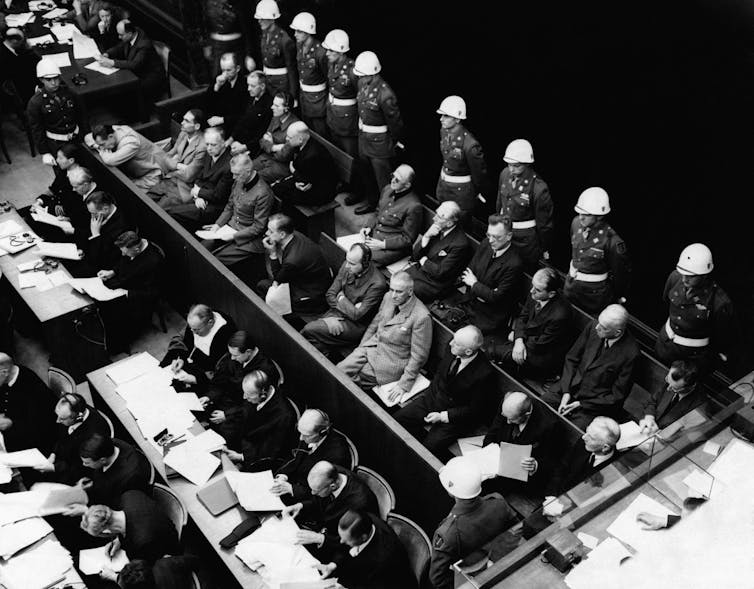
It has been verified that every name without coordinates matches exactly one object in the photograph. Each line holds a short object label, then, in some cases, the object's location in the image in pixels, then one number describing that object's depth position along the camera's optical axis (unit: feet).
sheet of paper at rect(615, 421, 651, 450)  16.90
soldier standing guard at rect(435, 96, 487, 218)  23.45
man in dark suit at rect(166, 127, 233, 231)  25.89
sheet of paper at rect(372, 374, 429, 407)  19.65
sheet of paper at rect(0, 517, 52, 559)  15.70
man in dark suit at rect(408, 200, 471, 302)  21.81
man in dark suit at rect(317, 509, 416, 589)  14.60
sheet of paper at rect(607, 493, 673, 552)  12.59
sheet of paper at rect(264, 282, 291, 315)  22.09
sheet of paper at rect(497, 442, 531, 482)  17.04
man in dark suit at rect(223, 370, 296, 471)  17.97
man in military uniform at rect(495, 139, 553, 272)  21.67
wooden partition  17.12
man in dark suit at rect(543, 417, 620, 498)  15.90
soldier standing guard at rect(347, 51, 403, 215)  25.72
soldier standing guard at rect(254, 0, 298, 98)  29.12
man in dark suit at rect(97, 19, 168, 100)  32.01
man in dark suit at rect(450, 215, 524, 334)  20.67
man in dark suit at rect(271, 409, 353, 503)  16.66
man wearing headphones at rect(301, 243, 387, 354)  21.04
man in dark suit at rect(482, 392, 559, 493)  17.07
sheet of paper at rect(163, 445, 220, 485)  17.20
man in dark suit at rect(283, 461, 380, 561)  15.64
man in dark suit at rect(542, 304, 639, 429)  18.17
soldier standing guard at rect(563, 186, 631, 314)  20.01
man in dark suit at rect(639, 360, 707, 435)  17.13
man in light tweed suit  19.62
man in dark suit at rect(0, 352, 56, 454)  18.85
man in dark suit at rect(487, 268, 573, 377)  19.48
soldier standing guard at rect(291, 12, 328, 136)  27.96
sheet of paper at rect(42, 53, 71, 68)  32.32
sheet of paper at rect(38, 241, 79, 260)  23.17
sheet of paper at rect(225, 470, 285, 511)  16.40
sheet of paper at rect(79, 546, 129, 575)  15.49
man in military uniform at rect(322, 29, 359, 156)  26.71
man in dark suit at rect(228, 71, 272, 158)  28.19
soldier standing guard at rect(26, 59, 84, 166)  28.48
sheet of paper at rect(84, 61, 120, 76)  31.96
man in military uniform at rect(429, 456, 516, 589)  14.84
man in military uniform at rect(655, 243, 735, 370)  18.21
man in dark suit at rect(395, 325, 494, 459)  18.15
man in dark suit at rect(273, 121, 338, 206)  25.20
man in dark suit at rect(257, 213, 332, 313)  21.90
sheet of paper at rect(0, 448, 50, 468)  17.85
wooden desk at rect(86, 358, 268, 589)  15.19
